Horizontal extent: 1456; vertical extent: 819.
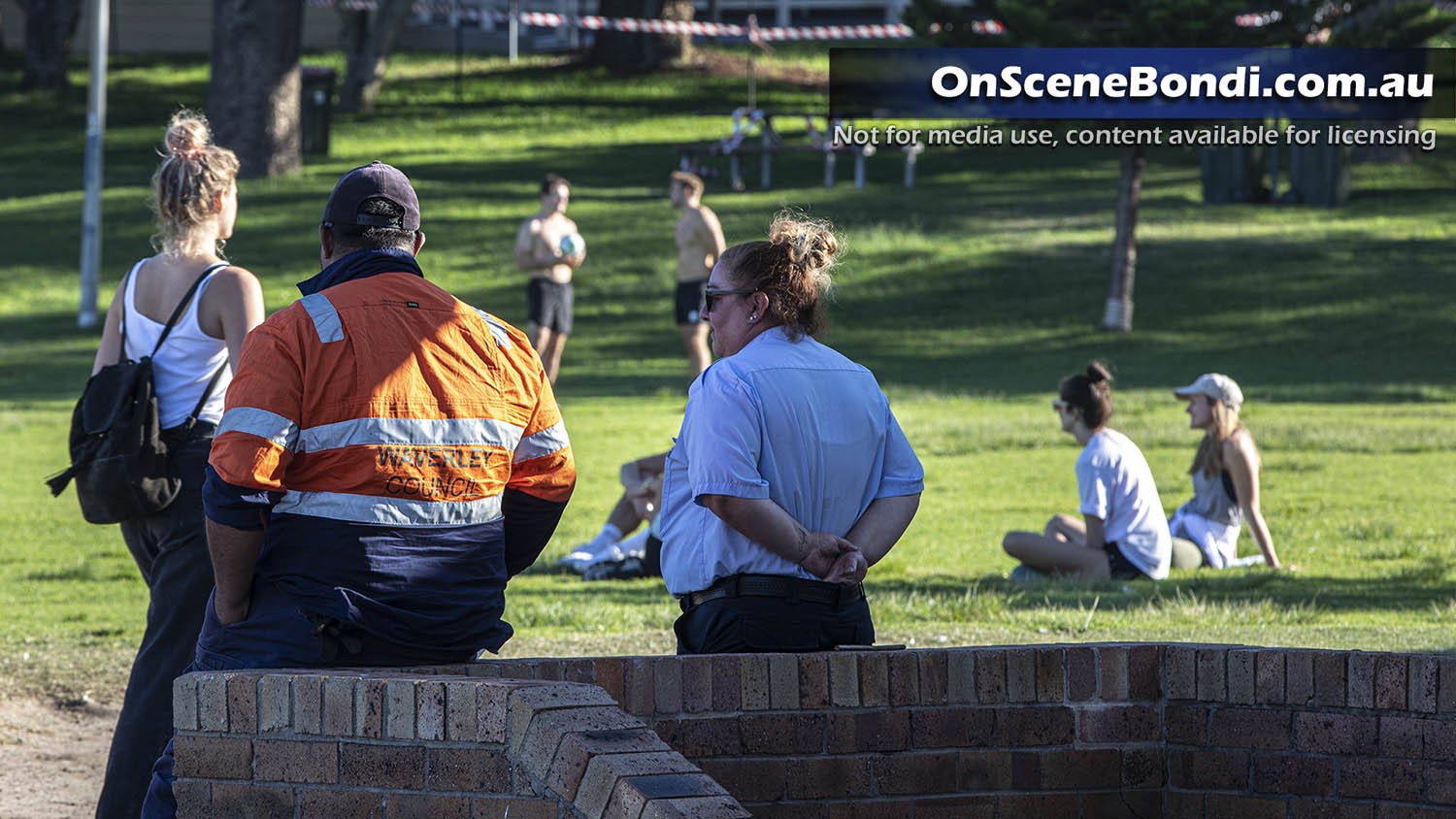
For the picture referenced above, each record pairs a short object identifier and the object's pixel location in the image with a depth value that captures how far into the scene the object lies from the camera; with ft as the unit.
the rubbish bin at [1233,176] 197.16
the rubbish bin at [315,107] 219.00
